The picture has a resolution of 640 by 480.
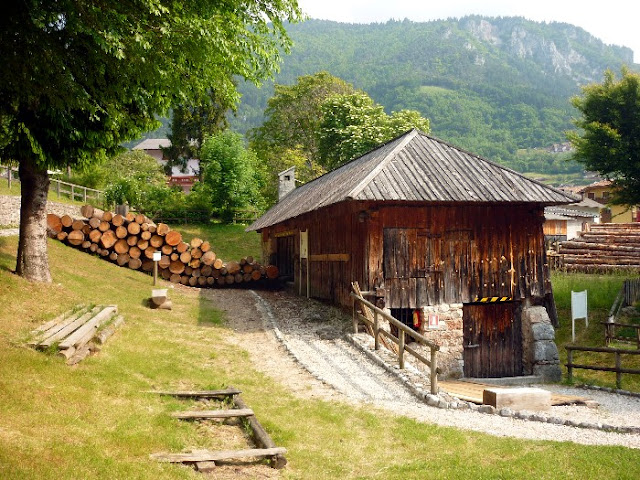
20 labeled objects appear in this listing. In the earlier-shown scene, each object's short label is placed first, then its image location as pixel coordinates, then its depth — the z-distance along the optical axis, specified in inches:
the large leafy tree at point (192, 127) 1715.1
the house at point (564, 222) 1665.1
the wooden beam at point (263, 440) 237.8
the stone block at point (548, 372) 594.9
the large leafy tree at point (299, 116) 1795.0
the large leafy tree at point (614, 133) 900.0
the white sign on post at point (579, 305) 689.0
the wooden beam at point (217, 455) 223.3
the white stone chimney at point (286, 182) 1248.2
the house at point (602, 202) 1979.6
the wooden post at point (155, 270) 722.1
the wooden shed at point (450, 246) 550.0
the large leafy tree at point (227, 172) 1403.8
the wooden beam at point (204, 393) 311.6
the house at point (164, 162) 2755.9
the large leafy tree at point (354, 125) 1448.1
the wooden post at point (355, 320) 538.9
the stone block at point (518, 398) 386.3
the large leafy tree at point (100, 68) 269.6
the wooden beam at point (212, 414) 275.3
